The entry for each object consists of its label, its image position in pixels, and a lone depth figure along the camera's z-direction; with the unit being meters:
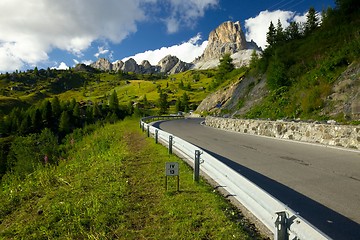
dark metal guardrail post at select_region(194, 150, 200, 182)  7.09
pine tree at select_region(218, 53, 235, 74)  71.00
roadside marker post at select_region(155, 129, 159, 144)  14.51
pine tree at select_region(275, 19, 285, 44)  37.71
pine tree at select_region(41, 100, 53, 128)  89.56
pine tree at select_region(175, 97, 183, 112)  105.93
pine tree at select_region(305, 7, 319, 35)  48.10
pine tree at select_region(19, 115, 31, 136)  79.12
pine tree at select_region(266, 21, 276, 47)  50.53
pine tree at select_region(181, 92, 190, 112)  106.07
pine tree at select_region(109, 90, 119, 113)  108.00
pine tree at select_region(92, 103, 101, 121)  101.50
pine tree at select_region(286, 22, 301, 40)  36.76
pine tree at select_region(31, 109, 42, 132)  83.00
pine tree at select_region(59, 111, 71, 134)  80.69
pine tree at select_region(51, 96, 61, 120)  93.56
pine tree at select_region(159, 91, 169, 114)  101.01
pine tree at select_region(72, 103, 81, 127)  94.41
